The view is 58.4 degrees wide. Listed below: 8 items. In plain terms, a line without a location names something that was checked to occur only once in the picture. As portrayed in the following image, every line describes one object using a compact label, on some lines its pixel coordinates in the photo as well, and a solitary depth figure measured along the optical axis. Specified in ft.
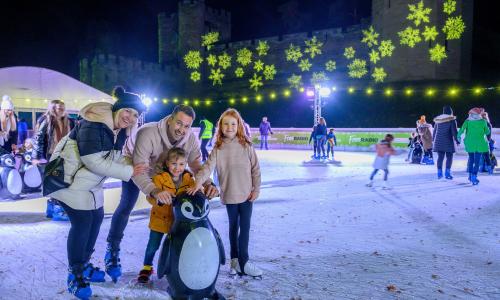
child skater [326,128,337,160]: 46.37
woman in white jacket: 8.78
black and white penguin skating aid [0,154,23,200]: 22.39
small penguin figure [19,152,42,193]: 23.95
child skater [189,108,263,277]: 10.41
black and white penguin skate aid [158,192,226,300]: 8.62
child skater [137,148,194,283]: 9.44
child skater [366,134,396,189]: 25.79
